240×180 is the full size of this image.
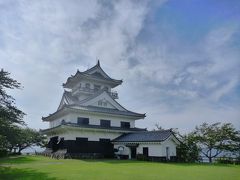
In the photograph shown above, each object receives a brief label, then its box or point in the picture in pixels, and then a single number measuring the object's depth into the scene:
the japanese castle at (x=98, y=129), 26.52
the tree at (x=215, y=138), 26.84
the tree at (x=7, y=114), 15.38
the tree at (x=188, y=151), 27.48
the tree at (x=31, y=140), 38.94
